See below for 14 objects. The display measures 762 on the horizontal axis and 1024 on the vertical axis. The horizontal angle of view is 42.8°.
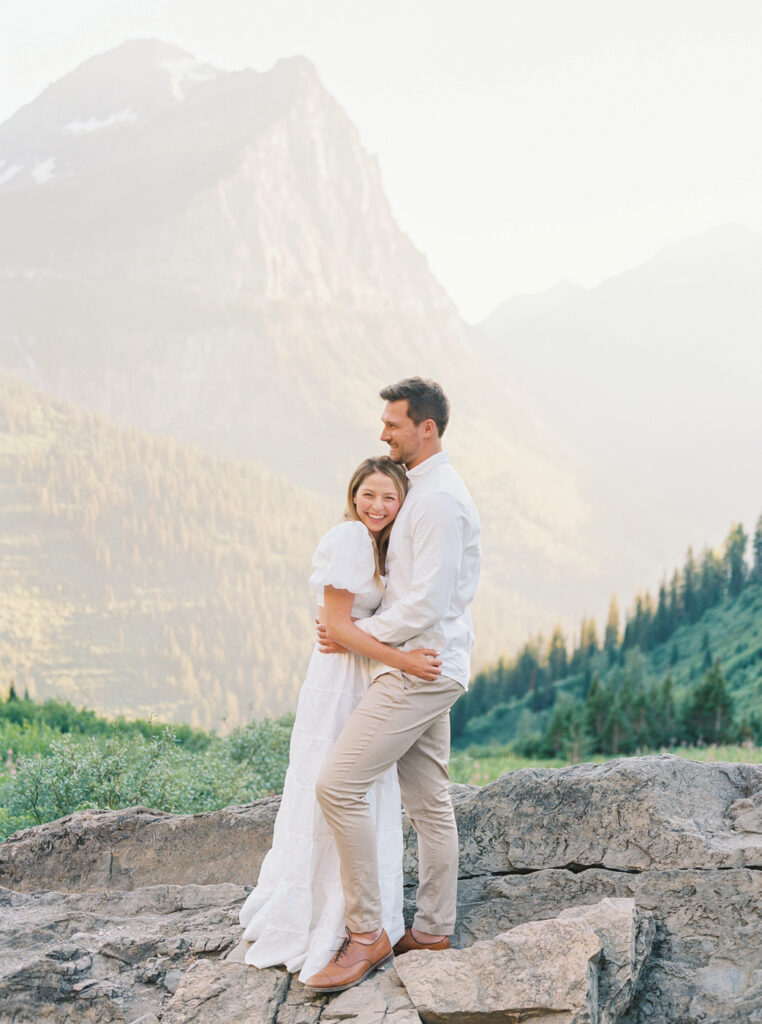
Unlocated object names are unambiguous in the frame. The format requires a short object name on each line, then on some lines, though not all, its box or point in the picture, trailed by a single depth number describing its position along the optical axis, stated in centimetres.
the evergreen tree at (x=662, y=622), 3751
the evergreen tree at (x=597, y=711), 2472
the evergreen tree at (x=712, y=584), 3594
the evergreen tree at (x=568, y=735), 2402
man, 491
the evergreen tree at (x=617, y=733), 2436
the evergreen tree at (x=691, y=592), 3631
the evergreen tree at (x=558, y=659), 4256
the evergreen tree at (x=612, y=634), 4122
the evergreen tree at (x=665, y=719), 2370
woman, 502
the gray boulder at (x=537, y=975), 468
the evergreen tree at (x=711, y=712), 2281
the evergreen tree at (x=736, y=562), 3534
